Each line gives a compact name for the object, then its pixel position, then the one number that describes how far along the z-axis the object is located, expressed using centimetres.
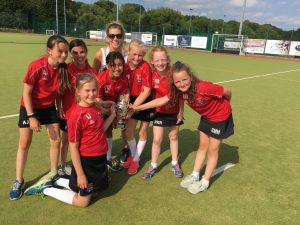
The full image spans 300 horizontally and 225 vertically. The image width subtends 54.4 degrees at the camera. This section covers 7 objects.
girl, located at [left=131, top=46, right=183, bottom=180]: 389
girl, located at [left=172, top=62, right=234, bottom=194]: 351
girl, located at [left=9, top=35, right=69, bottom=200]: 331
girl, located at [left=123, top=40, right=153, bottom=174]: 398
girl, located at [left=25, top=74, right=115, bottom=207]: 315
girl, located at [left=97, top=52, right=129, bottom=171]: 370
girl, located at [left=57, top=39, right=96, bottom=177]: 362
